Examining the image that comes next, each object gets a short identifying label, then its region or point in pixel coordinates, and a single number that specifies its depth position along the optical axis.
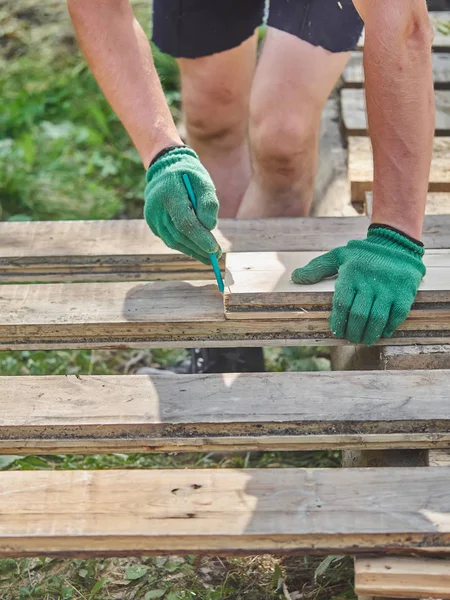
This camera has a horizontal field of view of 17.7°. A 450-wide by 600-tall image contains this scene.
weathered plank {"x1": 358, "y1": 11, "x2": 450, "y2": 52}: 2.59
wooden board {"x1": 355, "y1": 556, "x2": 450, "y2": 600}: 1.50
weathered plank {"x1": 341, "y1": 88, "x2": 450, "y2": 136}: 2.31
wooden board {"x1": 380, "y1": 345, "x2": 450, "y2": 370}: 1.72
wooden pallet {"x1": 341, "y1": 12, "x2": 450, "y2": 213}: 2.15
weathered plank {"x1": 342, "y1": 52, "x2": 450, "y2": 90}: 2.46
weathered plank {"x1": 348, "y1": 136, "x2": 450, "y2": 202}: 2.14
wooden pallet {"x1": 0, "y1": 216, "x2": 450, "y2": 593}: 1.52
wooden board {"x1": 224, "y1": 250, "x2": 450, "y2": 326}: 1.75
